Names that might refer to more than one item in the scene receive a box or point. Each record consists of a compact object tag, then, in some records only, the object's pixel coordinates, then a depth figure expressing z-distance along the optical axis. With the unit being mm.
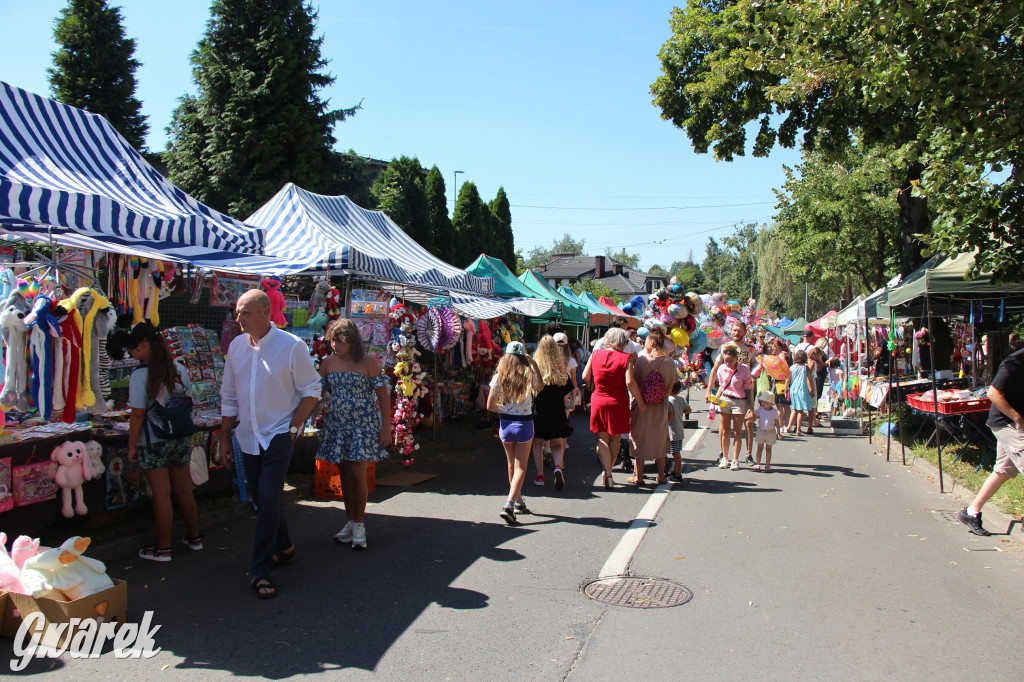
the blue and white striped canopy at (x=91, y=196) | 5164
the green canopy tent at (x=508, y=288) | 17016
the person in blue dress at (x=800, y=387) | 14008
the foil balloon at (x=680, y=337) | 11555
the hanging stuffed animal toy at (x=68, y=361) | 4930
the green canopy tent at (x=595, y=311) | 22031
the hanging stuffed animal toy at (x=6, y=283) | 5099
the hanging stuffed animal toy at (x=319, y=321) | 8516
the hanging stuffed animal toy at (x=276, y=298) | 8023
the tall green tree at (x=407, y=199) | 23797
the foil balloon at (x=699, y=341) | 12172
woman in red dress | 8148
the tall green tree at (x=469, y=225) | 29152
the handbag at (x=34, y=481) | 5051
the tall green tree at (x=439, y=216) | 26781
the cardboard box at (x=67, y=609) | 3807
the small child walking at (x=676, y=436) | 8945
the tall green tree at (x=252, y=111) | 19906
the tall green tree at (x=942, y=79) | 5867
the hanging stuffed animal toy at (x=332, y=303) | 8602
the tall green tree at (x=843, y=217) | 24469
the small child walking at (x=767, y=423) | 9867
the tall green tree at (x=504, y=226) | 32531
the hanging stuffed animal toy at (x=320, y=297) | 8562
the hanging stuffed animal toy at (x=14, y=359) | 4676
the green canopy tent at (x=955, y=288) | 8430
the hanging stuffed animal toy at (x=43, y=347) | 4793
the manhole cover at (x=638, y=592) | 4668
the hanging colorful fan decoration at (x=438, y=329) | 9602
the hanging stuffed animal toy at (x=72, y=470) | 5285
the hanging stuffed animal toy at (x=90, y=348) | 5172
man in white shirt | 4637
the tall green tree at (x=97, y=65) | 22828
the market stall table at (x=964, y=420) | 9156
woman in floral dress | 5613
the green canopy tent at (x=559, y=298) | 18797
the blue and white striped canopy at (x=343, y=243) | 8805
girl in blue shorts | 6914
